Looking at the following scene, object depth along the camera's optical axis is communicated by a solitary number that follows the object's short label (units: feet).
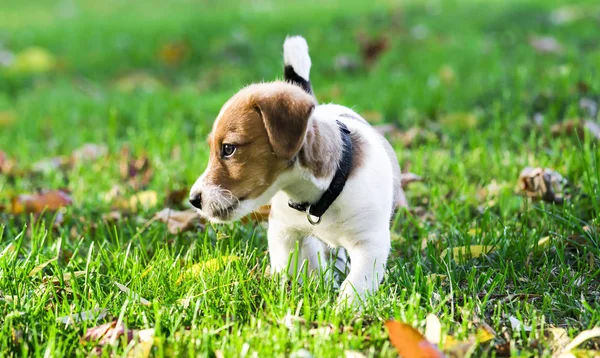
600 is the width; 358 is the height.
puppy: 8.75
